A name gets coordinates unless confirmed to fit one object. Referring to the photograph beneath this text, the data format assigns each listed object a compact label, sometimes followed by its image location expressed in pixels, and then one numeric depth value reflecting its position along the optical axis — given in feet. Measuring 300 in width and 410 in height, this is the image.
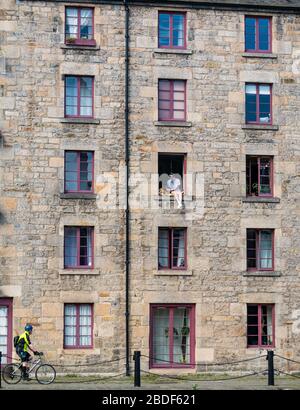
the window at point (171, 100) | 156.97
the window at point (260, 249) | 157.07
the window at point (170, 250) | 155.63
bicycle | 140.36
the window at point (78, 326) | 152.56
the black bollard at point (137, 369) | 136.26
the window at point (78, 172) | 154.51
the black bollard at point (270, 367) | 138.00
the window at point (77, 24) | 155.63
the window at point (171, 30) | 157.38
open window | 156.04
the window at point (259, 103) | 158.61
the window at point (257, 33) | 159.22
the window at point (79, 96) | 155.22
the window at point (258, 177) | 157.89
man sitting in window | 155.74
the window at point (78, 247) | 153.79
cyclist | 140.67
